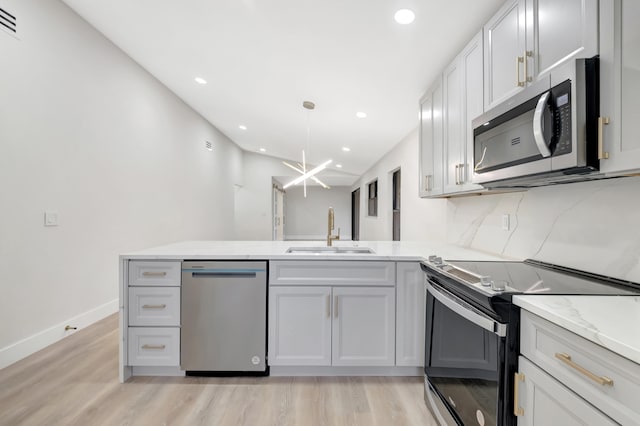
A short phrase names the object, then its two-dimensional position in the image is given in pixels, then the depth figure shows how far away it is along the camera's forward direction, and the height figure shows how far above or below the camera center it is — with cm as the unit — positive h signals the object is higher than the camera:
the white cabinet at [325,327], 213 -80
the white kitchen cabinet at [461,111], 197 +74
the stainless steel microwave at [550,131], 112 +37
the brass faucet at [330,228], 270 -13
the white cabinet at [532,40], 117 +81
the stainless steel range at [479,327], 115 -50
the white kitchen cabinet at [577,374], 73 -44
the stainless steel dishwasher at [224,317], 211 -73
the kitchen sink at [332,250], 246 -30
